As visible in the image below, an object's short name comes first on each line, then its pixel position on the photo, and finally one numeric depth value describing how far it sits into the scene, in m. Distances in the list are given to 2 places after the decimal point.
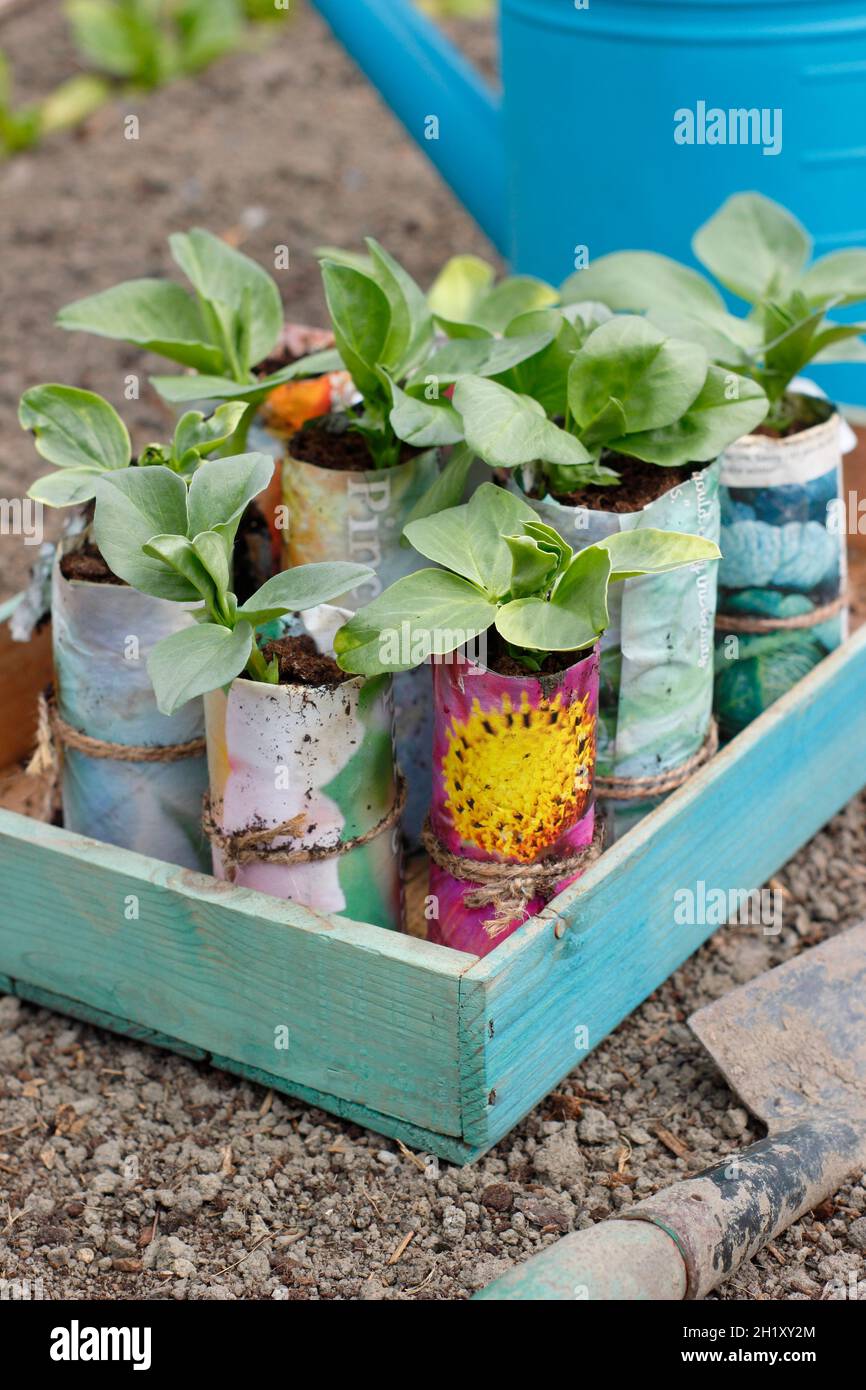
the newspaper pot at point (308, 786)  1.14
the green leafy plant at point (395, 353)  1.17
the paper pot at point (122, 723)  1.18
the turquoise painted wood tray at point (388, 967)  1.13
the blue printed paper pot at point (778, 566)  1.24
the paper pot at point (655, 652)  1.18
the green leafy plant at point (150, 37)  2.37
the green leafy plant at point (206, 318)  1.22
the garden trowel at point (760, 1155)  1.08
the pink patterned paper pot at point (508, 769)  1.13
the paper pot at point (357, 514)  1.20
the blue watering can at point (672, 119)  1.36
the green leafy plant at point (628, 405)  1.15
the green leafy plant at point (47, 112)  2.25
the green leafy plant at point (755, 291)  1.22
